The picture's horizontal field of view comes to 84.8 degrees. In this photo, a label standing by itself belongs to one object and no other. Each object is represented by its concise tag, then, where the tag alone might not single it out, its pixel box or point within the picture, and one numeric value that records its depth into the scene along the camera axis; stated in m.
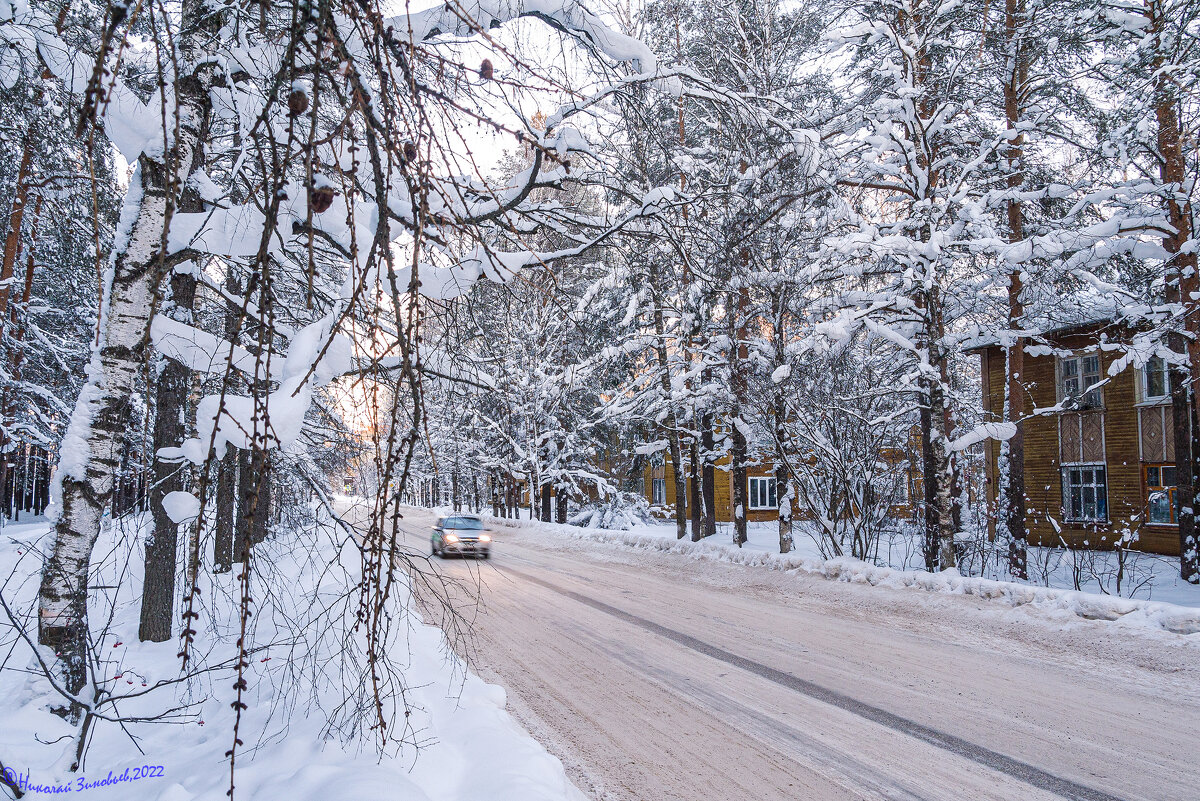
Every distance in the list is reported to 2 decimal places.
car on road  19.05
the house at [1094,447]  18.27
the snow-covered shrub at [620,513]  27.11
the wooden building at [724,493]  34.00
